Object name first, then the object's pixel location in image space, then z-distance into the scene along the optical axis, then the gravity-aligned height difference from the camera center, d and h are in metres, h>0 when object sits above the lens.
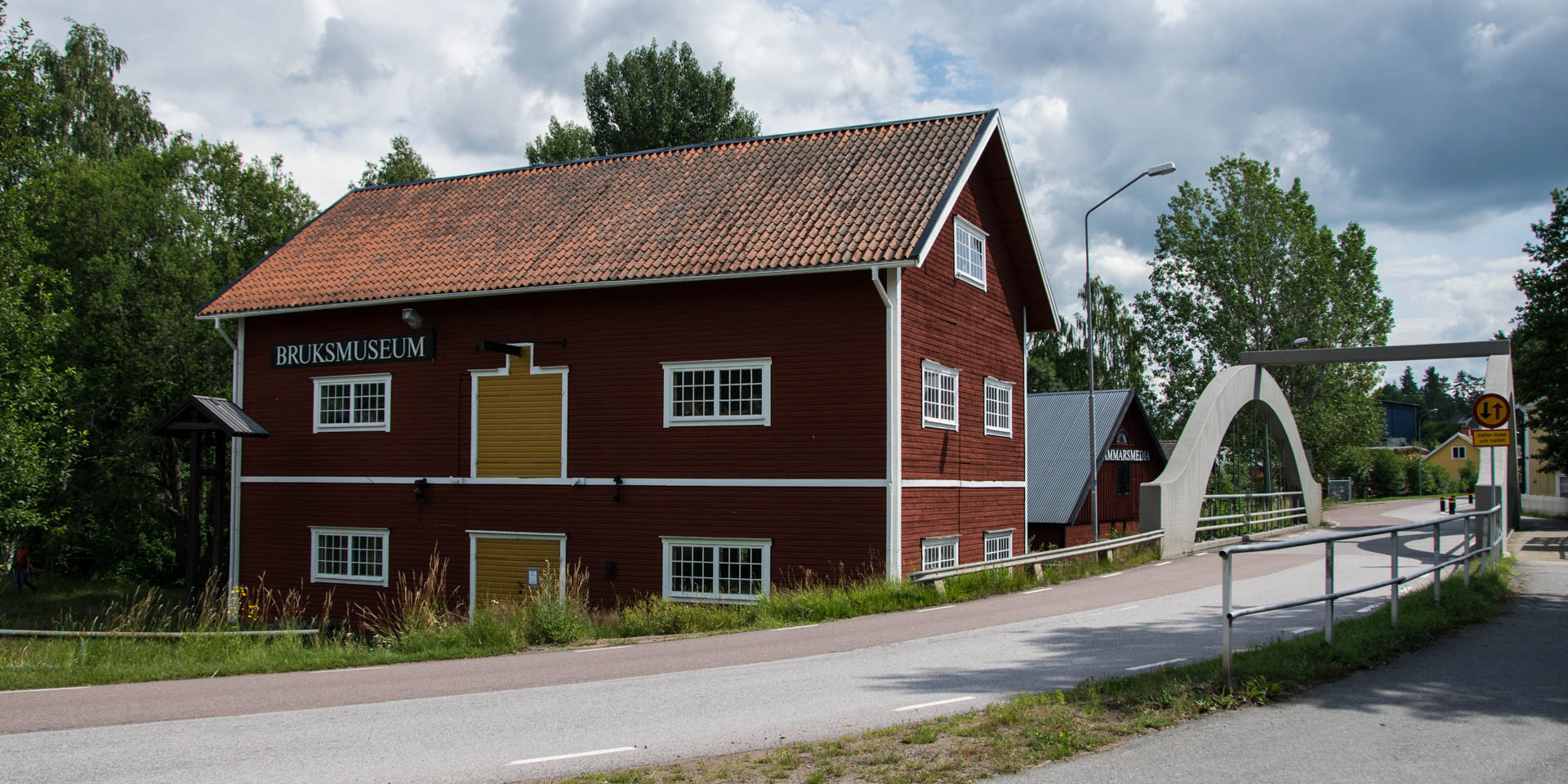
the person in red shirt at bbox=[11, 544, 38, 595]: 33.47 -3.36
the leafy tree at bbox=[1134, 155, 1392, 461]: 51.25 +6.90
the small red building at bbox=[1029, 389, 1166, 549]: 32.16 -0.41
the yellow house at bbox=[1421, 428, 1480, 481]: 100.00 -0.38
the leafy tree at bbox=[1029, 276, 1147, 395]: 61.60 +5.19
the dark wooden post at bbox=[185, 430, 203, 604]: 21.86 -1.40
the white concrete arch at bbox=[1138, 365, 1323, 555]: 24.66 -0.08
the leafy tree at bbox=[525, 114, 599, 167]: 47.28 +12.26
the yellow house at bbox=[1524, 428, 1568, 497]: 67.06 -1.81
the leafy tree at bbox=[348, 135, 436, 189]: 45.59 +10.94
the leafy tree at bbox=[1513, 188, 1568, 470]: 48.50 +4.85
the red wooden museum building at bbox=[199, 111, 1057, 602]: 19.11 +1.35
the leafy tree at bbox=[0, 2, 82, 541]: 26.27 +2.62
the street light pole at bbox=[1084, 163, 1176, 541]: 24.58 -0.16
